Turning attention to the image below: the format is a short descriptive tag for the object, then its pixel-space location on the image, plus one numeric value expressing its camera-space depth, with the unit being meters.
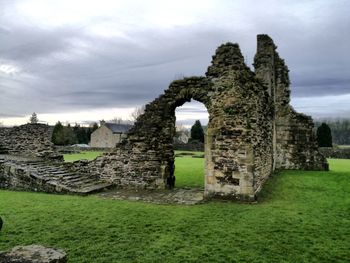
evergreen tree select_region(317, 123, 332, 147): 46.19
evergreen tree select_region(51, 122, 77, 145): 63.28
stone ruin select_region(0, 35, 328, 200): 11.09
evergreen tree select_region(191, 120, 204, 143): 61.62
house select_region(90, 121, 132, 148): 67.44
